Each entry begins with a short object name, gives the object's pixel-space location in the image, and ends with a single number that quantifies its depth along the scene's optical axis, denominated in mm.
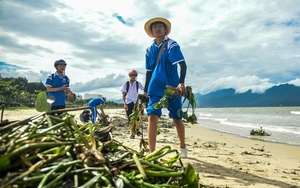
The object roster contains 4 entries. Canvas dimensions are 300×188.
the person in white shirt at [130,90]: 7578
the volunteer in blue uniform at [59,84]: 5609
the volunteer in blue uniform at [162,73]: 3756
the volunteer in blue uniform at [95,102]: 7714
